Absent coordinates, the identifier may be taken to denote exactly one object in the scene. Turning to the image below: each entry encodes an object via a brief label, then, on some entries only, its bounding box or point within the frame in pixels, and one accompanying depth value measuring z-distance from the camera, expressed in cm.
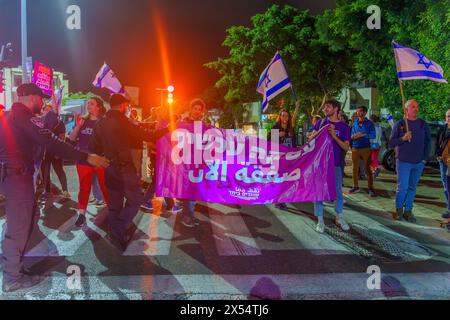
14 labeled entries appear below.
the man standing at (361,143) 955
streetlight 1747
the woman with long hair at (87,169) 654
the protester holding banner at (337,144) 623
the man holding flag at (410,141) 689
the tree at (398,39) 1133
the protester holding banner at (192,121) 641
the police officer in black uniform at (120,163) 525
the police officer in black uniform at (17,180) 411
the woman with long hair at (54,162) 846
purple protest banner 607
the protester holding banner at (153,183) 748
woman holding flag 784
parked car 1352
